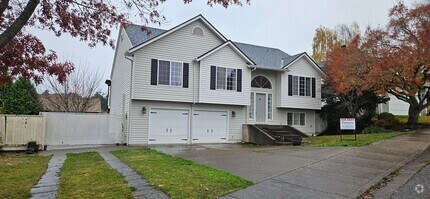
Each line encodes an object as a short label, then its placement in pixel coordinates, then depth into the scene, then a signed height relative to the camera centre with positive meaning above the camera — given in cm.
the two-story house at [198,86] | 1745 +190
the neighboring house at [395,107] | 3186 +118
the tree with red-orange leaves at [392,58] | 1894 +387
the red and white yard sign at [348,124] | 1565 -29
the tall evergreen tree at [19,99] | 2102 +102
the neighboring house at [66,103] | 2764 +107
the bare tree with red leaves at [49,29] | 644 +184
